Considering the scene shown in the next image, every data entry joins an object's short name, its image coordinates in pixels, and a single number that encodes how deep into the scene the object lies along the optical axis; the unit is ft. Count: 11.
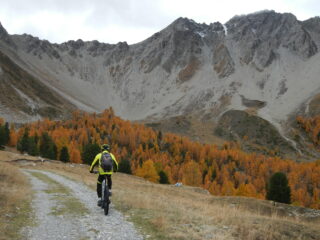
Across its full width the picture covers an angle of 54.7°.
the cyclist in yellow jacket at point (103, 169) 47.88
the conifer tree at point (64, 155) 298.76
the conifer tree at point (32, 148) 302.37
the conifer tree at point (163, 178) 293.43
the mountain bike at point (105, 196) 44.20
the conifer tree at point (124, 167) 305.57
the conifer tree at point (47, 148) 303.89
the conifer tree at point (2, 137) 325.05
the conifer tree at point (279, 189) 214.96
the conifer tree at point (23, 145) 317.63
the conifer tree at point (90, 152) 303.21
